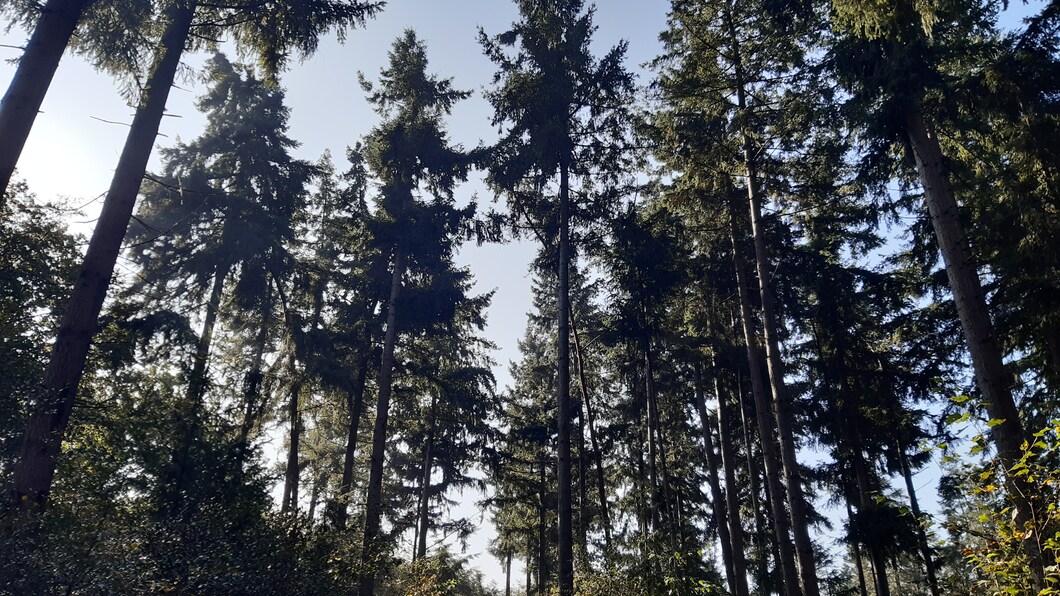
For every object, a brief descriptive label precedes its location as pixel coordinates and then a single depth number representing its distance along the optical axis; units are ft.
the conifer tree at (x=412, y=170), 69.15
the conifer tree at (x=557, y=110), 61.11
